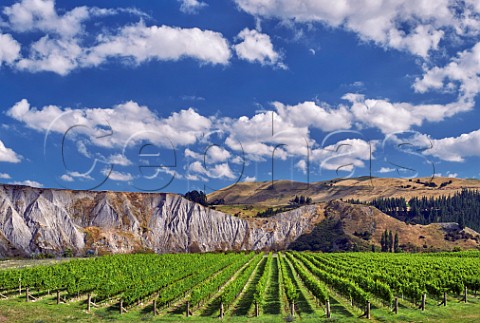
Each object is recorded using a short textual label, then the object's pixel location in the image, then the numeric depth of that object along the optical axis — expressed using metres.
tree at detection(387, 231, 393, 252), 167.32
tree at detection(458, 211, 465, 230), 192.16
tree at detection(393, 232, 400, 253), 162.59
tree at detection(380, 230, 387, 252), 164.88
